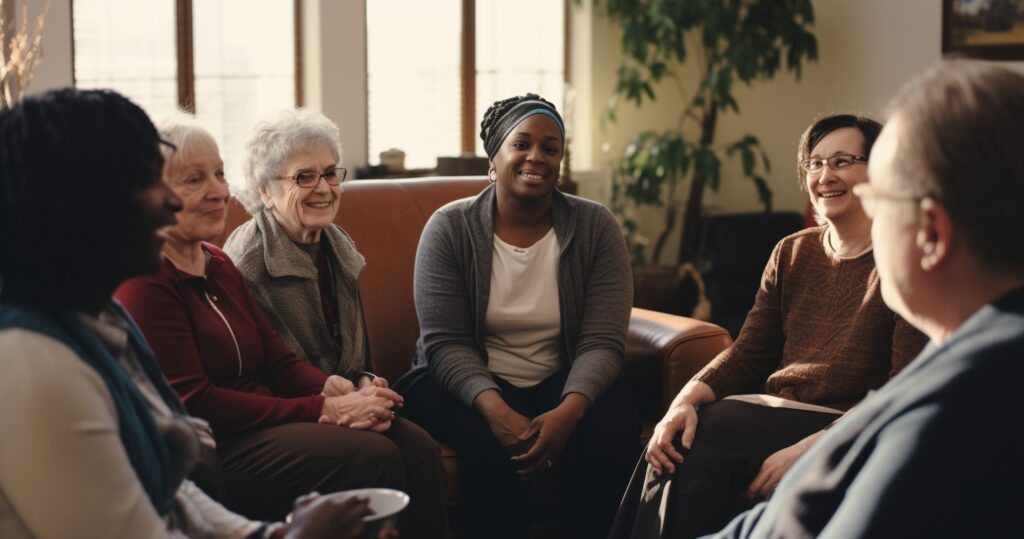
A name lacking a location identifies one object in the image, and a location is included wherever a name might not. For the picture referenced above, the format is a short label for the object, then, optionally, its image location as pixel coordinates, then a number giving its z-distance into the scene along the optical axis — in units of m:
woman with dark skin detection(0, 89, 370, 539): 1.16
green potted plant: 5.46
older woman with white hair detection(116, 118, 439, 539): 2.10
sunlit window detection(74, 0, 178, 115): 4.66
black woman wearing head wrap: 2.55
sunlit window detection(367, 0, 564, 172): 5.52
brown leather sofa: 2.83
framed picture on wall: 4.98
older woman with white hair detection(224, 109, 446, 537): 2.51
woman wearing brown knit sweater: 2.17
